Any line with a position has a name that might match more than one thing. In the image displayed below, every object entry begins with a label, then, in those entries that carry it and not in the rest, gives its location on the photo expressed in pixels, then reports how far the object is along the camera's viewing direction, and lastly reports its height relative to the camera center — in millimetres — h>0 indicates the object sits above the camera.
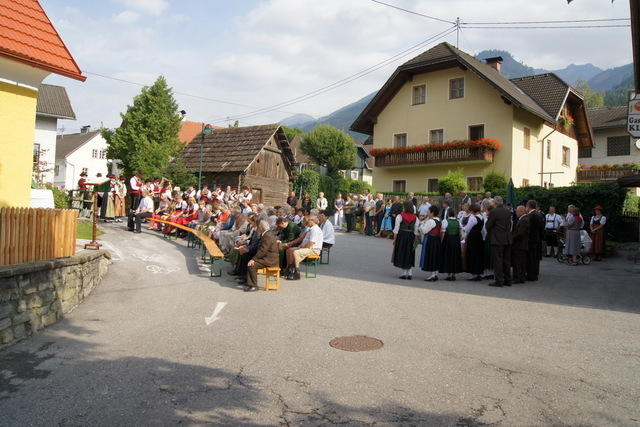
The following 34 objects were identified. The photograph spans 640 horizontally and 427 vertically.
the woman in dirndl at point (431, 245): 12016 -598
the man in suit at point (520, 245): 11773 -526
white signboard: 11578 +2547
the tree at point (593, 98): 77312 +20144
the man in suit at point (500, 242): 11367 -452
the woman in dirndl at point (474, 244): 12203 -558
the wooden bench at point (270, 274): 10469 -1232
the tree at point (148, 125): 37250 +6747
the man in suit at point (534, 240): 12312 -431
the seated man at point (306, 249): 11492 -758
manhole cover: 6371 -1663
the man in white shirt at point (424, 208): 18825 +483
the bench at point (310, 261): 11664 -1064
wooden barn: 33438 +3971
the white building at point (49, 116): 34438 +6813
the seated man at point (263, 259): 10398 -916
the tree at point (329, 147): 58375 +8399
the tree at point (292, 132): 82662 +14987
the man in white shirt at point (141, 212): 16984 +12
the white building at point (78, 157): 63562 +7168
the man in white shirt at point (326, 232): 13750 -397
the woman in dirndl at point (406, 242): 11942 -534
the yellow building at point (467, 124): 30203 +6631
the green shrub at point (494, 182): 27938 +2331
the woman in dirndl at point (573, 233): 15406 -273
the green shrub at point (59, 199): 15383 +368
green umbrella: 15957 +928
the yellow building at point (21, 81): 9422 +2523
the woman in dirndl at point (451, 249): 12000 -685
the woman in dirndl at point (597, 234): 16312 -299
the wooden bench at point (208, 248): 11820 -890
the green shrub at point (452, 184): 27516 +2088
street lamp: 25828 +4529
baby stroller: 15742 -924
